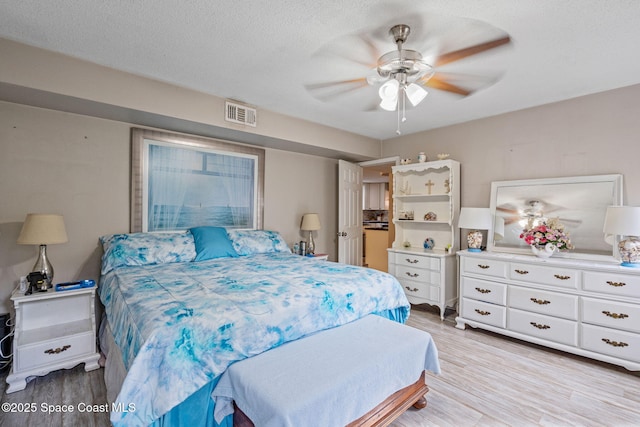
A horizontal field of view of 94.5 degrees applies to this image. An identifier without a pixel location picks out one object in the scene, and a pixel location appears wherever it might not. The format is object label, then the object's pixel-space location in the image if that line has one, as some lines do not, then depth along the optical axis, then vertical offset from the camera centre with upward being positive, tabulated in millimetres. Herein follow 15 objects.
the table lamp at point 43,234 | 2240 -191
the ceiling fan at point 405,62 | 1983 +1178
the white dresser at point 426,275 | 3572 -786
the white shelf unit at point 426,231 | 3646 -243
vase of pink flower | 2855 -234
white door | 4633 -5
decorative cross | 4113 +401
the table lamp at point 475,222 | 3326 -90
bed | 1376 -589
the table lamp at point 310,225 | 4172 -181
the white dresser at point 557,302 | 2352 -798
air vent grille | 3146 +1064
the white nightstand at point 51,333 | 2115 -968
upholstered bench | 1285 -812
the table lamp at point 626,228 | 2391 -104
